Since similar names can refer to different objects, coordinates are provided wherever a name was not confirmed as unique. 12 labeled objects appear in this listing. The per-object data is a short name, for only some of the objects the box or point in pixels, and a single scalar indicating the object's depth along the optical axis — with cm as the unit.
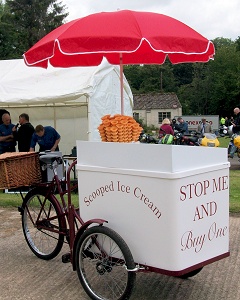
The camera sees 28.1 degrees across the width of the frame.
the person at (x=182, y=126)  2352
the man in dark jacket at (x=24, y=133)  1057
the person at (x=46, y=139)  970
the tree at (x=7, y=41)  4822
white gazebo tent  1085
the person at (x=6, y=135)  1107
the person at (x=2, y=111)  1181
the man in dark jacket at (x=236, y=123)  1498
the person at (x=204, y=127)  2718
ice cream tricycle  368
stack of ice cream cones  466
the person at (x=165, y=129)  1803
